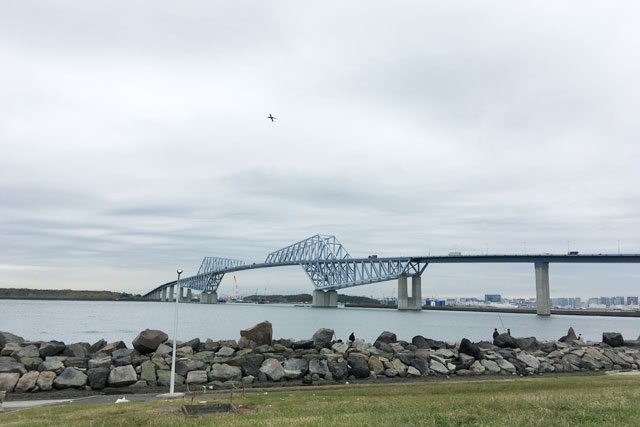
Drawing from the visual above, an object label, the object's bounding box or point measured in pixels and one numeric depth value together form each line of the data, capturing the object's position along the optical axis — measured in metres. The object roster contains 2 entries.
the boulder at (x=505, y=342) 30.19
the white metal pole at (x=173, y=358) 16.22
